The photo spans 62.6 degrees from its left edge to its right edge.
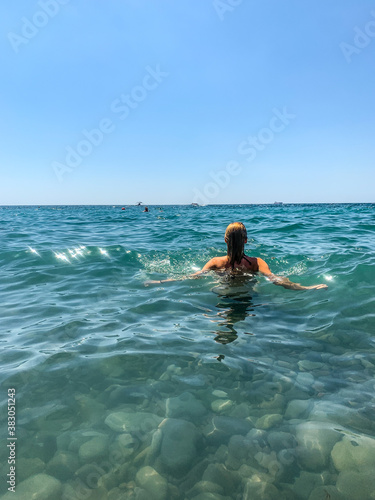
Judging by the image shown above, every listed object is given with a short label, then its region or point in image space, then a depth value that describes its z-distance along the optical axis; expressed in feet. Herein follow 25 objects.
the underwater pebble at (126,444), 7.89
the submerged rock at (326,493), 6.80
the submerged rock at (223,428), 8.26
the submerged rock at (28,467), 7.34
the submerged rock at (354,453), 7.44
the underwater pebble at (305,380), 10.34
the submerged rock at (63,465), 7.35
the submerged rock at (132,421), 8.60
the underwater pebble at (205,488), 7.00
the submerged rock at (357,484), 6.78
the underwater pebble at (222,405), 9.27
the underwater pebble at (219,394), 9.84
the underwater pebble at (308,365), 11.38
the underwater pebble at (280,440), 7.97
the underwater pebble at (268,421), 8.62
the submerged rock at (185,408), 9.05
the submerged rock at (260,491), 6.82
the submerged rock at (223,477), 7.06
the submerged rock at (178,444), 7.65
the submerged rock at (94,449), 7.75
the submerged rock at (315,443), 7.57
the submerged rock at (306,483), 6.89
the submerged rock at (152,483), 6.95
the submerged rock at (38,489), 6.84
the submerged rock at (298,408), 9.01
